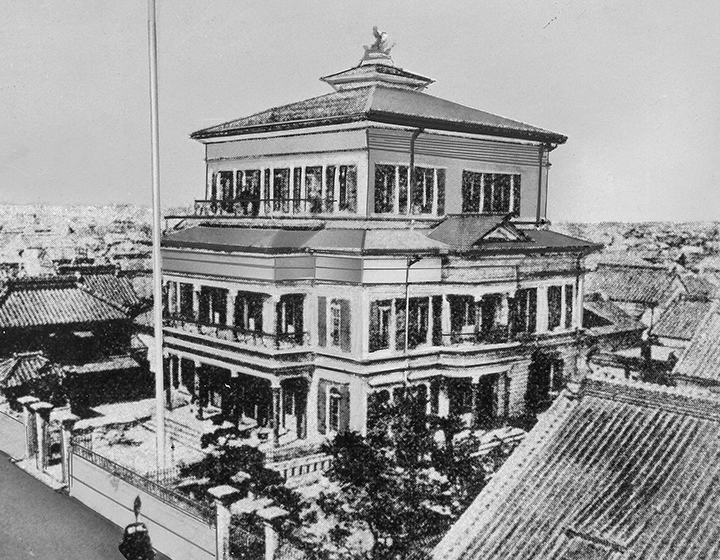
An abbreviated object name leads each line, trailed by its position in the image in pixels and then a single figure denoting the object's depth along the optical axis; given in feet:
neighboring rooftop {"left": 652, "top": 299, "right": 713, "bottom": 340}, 116.47
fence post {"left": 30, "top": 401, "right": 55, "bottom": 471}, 61.87
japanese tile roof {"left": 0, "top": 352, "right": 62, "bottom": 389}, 77.97
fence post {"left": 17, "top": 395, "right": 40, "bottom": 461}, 63.41
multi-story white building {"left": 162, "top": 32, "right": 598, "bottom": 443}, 69.77
